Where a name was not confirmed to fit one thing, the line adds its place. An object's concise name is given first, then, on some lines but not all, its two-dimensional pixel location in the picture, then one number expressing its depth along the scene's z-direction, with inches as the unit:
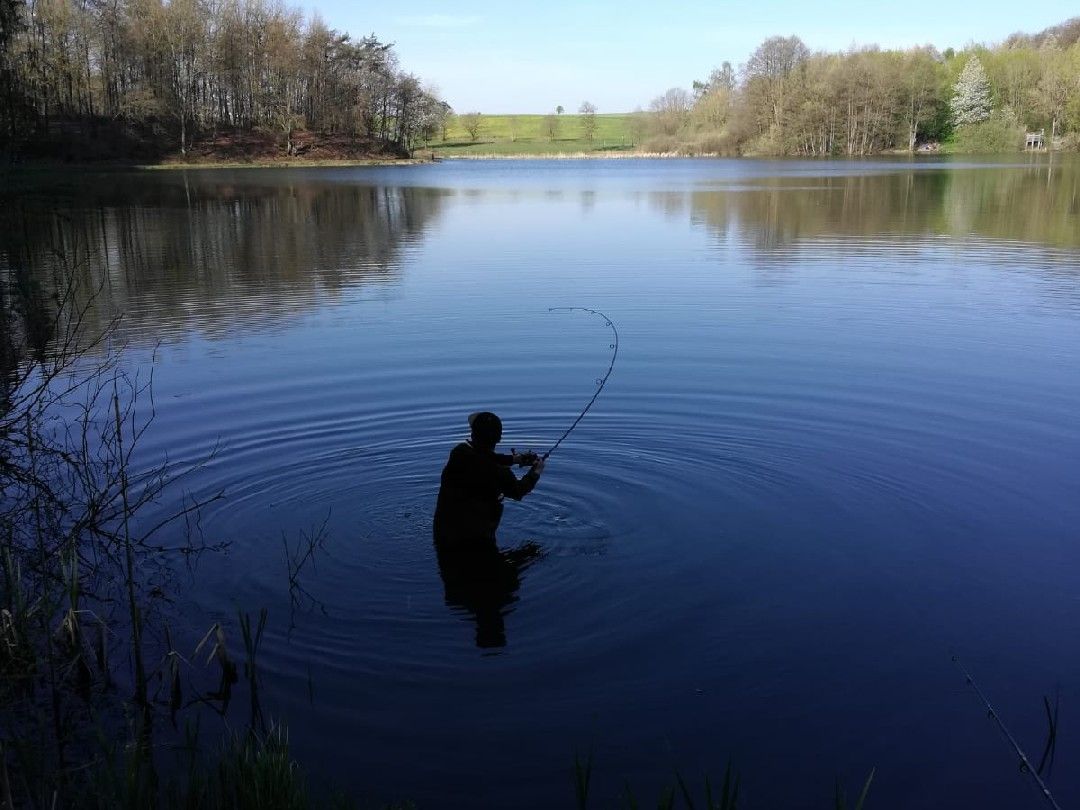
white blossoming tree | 4795.8
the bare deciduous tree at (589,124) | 7111.2
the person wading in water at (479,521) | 299.9
